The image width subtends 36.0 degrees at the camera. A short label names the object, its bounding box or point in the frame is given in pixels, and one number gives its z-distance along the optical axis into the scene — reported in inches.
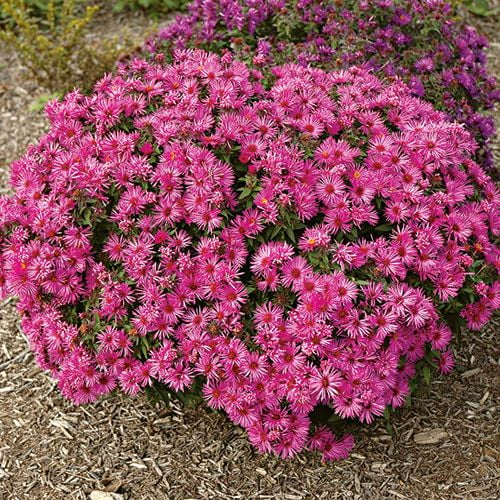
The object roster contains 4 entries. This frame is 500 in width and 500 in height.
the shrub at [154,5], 250.8
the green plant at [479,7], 251.6
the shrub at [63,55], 203.3
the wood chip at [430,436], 120.4
